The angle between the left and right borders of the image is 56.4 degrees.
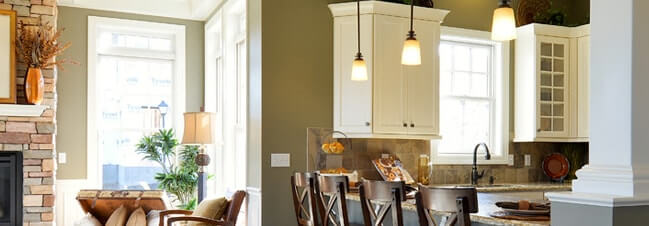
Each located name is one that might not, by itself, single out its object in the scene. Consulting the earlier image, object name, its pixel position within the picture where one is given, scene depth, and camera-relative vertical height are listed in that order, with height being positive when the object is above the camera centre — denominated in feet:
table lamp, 19.12 -0.46
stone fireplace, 18.42 -0.82
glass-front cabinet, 19.63 +1.08
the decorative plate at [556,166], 20.45 -1.69
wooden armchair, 15.17 -2.46
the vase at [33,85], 18.06 +0.90
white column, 8.00 +0.12
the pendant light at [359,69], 14.08 +1.09
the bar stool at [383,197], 9.78 -1.36
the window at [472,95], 19.61 +0.71
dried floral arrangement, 18.30 +2.10
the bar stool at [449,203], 8.44 -1.24
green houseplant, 22.38 -1.87
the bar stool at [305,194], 12.67 -1.71
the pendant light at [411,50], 12.12 +1.33
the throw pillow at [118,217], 15.51 -2.64
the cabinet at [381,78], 16.56 +1.06
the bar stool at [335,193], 11.34 -1.47
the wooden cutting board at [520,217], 9.16 -1.55
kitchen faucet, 18.79 -1.78
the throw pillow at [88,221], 15.34 -2.72
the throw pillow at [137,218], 15.51 -2.67
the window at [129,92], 22.56 +0.90
